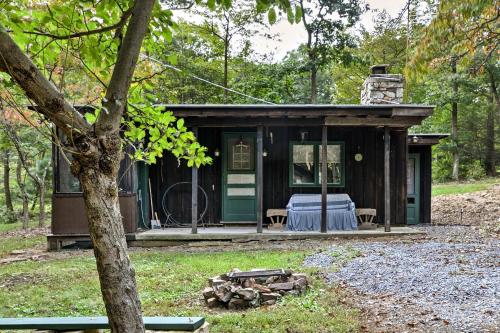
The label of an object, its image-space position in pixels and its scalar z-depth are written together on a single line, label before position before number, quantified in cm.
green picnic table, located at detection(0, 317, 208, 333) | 281
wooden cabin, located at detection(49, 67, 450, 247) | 1041
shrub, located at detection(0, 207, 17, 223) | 1647
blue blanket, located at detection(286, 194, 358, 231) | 962
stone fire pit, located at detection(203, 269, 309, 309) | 480
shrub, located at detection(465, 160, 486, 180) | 2094
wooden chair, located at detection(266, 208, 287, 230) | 998
